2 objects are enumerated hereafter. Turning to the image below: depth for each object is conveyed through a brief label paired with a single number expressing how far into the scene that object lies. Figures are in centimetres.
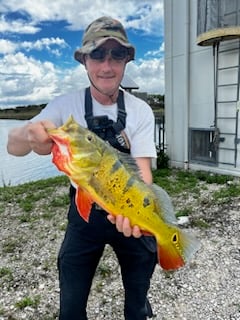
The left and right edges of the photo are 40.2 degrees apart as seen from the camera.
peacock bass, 134
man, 173
